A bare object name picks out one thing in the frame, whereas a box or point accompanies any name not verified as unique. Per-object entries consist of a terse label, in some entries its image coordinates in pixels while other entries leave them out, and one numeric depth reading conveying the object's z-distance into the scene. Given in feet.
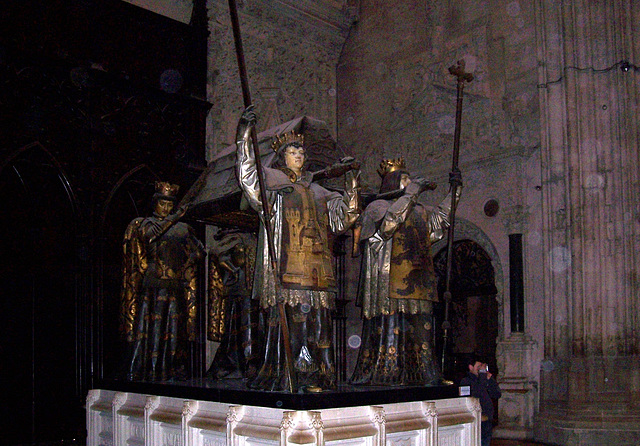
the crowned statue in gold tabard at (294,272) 16.84
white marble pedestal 14.80
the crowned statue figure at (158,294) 22.12
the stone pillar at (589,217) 28.86
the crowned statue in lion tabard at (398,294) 19.57
